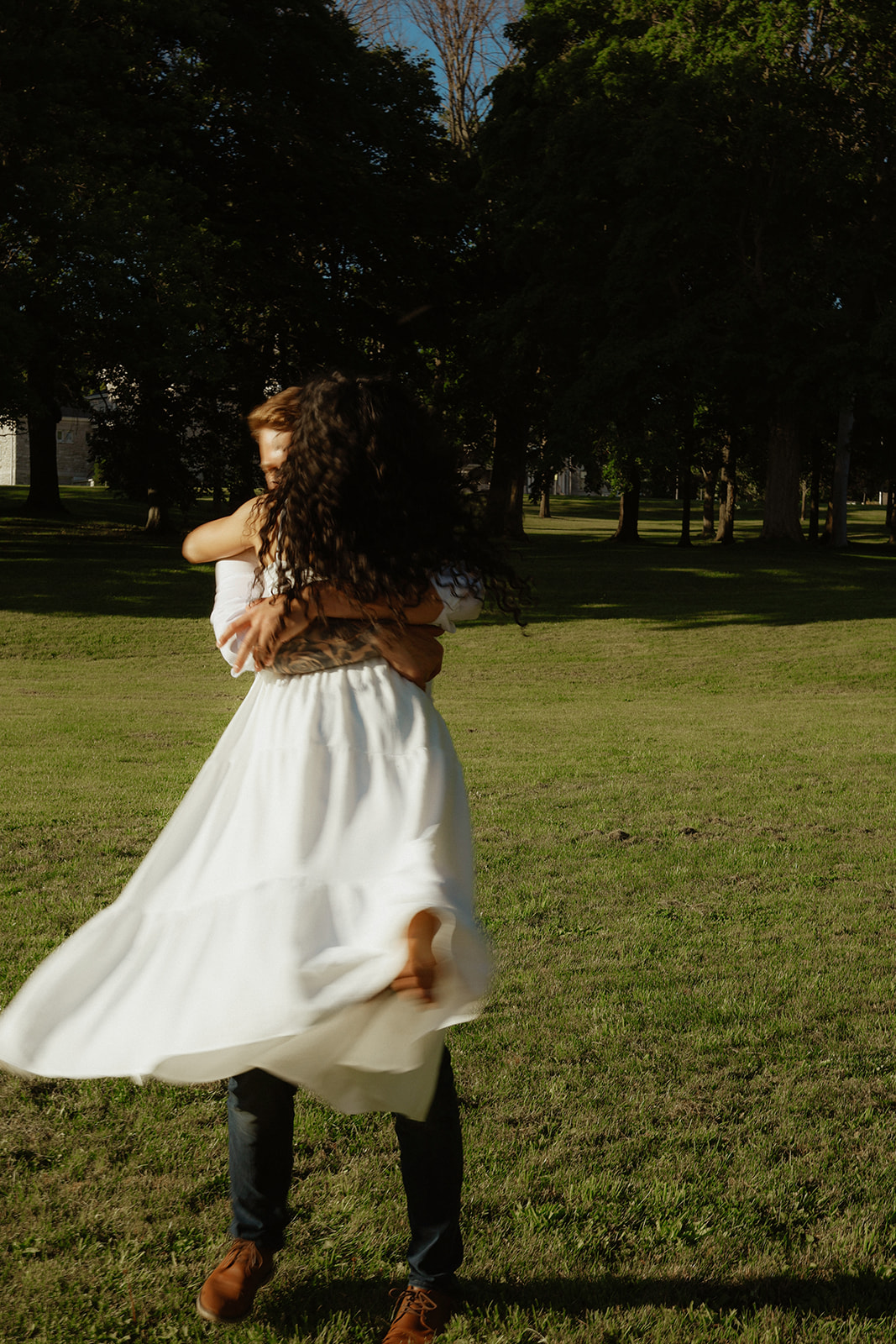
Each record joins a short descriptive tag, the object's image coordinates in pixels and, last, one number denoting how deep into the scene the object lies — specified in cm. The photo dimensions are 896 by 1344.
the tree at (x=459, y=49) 3412
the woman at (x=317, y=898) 229
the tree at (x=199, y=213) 2242
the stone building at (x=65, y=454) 8262
